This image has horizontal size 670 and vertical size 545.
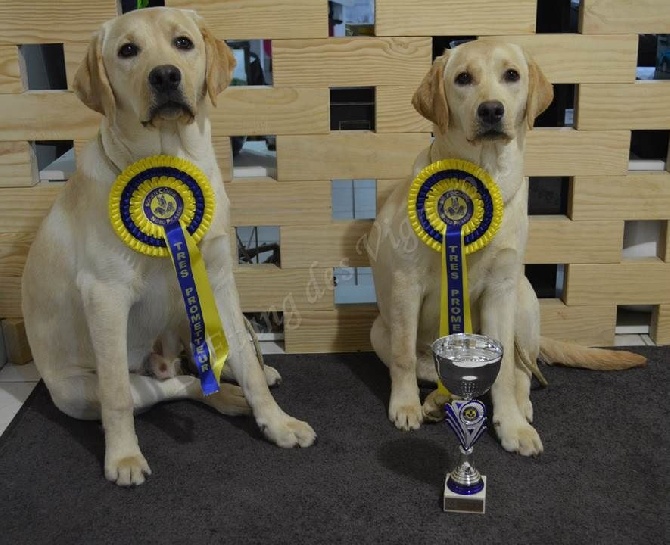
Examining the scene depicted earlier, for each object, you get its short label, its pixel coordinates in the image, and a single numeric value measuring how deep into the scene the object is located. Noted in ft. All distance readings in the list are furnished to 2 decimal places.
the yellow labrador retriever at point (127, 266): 7.44
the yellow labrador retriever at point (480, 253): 7.86
